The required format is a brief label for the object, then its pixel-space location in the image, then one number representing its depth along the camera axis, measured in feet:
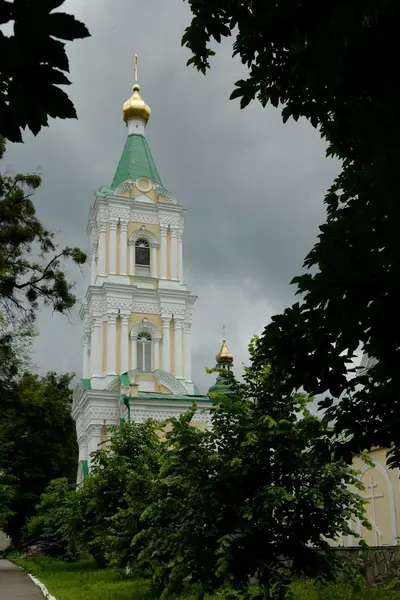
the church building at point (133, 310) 102.37
